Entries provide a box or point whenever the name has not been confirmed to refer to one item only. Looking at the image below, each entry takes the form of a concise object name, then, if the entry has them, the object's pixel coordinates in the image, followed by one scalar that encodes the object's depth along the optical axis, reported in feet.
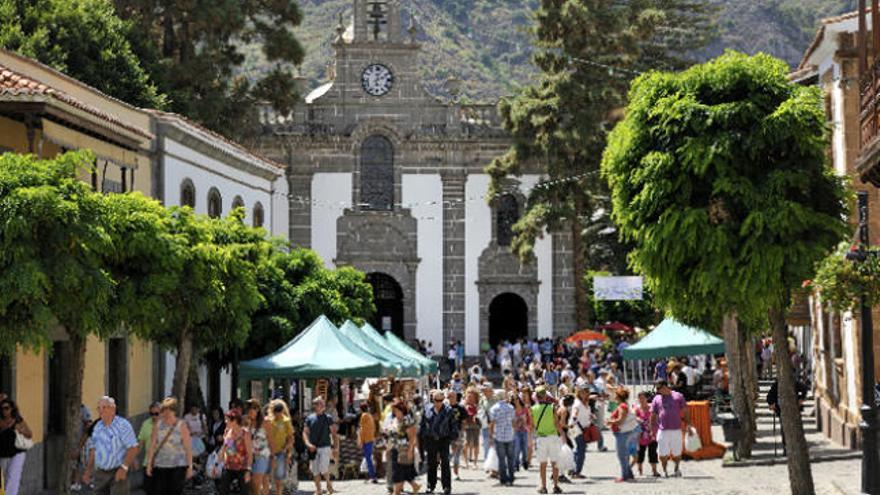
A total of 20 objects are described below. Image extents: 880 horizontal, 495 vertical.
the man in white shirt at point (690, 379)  108.00
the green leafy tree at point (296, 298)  94.12
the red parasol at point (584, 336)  158.71
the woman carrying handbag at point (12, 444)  55.83
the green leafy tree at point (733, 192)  57.21
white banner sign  151.37
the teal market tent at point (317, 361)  79.10
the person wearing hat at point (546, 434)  71.77
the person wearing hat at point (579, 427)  79.92
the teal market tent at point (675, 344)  104.17
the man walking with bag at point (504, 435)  75.10
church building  175.32
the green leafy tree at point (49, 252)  51.49
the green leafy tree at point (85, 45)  124.16
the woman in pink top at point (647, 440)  78.58
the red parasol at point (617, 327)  181.68
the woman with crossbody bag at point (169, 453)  53.83
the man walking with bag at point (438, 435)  71.92
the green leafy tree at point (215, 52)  139.85
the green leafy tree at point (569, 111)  163.12
